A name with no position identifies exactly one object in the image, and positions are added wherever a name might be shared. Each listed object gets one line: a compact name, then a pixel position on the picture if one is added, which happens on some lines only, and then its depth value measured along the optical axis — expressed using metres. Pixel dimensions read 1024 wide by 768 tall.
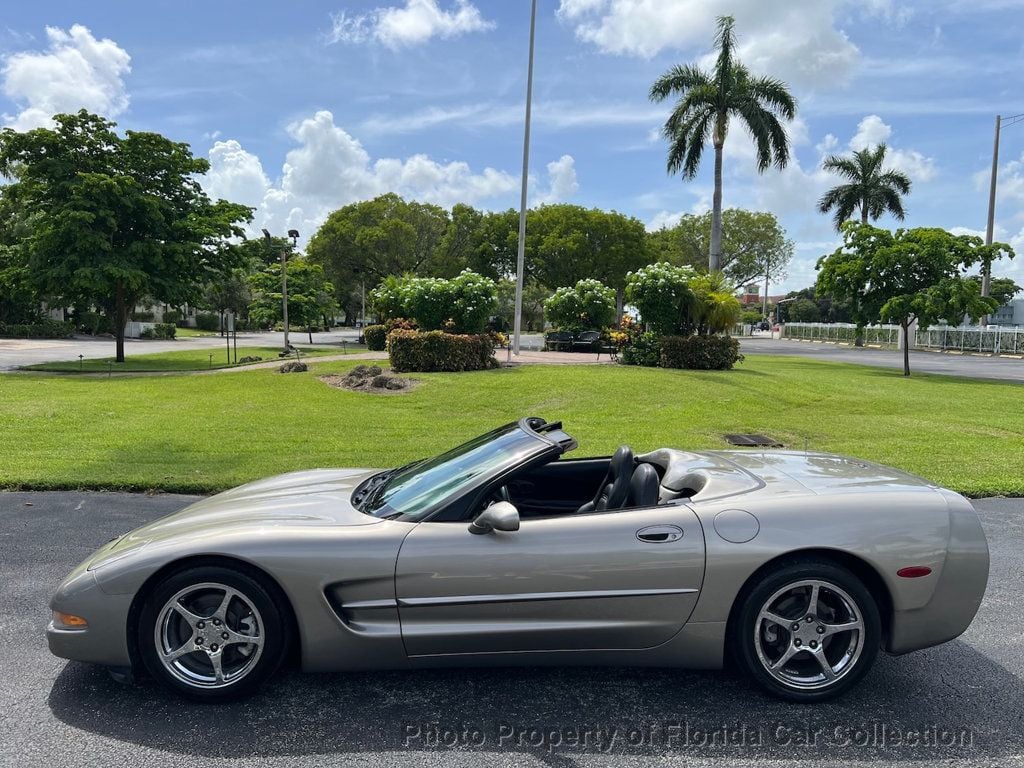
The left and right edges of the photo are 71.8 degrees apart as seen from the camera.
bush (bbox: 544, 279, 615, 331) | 29.42
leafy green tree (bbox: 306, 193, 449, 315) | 52.59
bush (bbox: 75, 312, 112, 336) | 46.69
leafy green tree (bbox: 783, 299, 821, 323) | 111.81
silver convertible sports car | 3.02
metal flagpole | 22.98
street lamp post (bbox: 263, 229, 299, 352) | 27.90
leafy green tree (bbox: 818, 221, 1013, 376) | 21.62
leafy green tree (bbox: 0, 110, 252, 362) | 22.14
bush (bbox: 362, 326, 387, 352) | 29.98
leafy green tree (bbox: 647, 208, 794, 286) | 61.69
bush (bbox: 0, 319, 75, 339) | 41.72
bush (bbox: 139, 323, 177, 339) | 48.41
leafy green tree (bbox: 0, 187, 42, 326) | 22.64
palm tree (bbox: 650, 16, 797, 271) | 30.47
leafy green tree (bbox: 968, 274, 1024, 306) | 110.38
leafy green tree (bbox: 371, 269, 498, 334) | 19.78
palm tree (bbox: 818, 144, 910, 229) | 45.50
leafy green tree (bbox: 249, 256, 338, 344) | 40.44
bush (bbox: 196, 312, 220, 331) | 68.12
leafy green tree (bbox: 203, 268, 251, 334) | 62.66
